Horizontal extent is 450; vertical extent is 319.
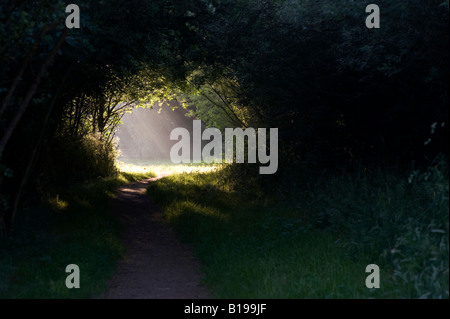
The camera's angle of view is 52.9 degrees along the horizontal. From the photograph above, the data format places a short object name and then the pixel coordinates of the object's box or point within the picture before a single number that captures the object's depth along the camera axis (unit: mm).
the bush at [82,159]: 17109
